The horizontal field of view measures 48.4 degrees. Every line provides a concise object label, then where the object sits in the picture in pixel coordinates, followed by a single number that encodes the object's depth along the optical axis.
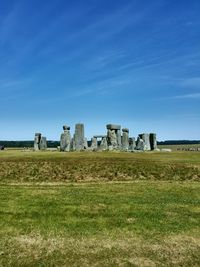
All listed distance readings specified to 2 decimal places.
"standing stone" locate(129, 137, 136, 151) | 34.44
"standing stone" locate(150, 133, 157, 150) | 34.61
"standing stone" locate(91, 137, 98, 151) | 34.15
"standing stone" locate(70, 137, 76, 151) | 29.91
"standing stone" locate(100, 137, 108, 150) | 31.38
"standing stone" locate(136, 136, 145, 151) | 33.57
